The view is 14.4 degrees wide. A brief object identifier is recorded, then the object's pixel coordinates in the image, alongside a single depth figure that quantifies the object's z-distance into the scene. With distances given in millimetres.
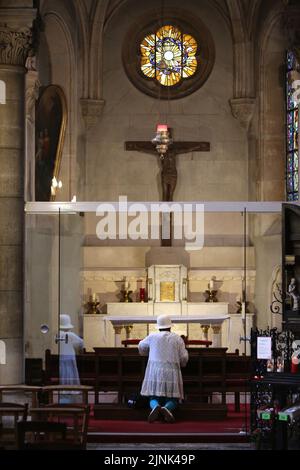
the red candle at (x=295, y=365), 15477
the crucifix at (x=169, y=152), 26578
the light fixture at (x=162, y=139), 21497
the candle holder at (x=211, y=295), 25188
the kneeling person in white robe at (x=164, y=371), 16781
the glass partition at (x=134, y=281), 18078
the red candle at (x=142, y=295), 25234
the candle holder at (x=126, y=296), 25375
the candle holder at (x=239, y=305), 23625
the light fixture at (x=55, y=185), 24625
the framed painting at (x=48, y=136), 24047
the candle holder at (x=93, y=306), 23891
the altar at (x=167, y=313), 20734
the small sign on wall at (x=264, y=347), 15391
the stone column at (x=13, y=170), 17891
